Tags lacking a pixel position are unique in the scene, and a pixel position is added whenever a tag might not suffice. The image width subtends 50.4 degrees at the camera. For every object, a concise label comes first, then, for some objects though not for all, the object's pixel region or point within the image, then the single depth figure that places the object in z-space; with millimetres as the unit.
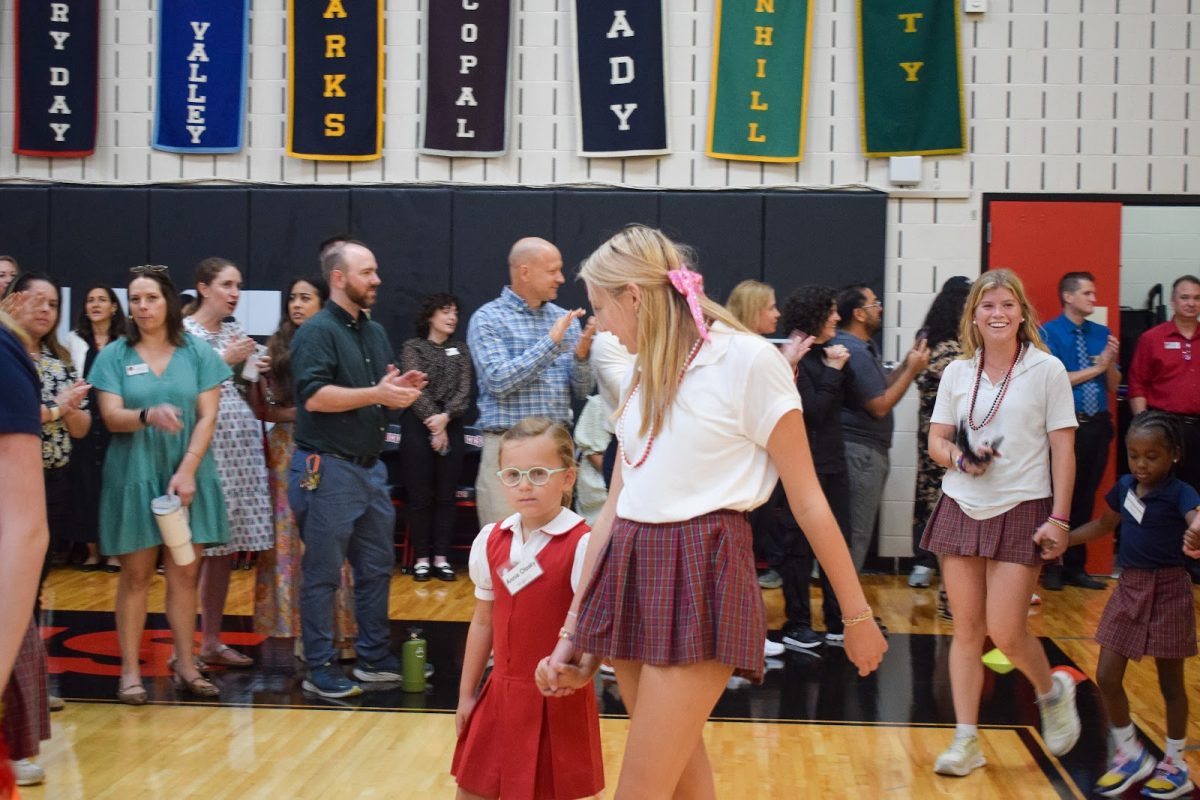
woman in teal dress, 4770
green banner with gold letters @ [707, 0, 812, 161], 8094
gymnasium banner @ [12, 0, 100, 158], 8406
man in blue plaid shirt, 5168
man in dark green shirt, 4781
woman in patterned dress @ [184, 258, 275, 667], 5414
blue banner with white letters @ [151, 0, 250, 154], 8352
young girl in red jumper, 2768
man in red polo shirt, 7434
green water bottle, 4957
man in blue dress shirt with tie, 7438
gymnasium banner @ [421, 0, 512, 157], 8195
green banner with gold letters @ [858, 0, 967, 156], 8016
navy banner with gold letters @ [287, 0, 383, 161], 8266
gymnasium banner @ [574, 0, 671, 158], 8133
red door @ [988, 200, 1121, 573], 8008
